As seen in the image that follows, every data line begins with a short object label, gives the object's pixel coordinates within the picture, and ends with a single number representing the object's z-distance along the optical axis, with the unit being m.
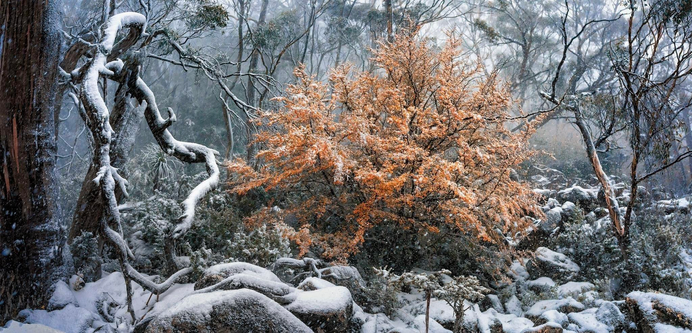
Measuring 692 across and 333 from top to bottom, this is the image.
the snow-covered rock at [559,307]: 4.57
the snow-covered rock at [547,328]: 3.73
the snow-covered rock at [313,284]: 4.00
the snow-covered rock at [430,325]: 3.95
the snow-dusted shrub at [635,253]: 5.75
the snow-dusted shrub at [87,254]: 4.45
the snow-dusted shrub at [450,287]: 3.35
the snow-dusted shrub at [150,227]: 5.69
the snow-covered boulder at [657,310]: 3.60
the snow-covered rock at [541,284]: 6.14
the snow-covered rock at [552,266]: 6.56
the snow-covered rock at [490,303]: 5.49
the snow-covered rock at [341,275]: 4.70
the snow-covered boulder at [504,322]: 3.97
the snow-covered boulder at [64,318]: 2.86
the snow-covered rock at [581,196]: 9.30
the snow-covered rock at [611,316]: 3.94
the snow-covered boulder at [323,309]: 3.17
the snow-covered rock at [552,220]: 7.92
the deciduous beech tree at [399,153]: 5.44
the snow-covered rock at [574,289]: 5.59
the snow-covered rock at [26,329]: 2.16
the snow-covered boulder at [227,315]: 2.42
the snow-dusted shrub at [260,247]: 5.07
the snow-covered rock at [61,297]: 3.05
